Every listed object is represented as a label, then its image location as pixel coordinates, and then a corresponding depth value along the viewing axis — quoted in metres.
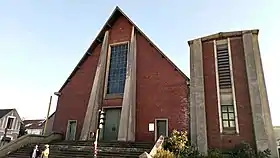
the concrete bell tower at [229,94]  13.27
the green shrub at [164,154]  11.28
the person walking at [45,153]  11.83
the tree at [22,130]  40.48
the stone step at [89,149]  12.95
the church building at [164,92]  13.77
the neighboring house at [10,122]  36.38
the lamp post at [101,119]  10.58
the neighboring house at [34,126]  45.99
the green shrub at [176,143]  12.88
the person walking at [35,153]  13.03
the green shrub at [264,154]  12.09
